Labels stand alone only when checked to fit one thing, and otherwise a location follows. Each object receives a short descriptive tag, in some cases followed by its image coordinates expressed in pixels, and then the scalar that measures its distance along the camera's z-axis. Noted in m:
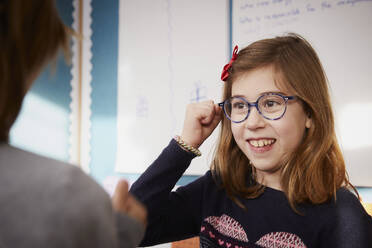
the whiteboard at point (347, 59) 1.22
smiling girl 0.70
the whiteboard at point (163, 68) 1.52
